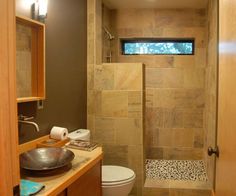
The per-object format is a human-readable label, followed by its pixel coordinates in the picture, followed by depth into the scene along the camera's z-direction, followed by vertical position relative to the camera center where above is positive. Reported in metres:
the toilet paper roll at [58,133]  2.25 -0.42
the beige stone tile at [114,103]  3.07 -0.21
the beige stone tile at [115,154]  3.13 -0.84
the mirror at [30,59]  1.92 +0.21
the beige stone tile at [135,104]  3.03 -0.21
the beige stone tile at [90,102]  3.19 -0.20
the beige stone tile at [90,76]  3.18 +0.12
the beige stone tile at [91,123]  3.20 -0.46
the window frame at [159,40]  3.97 +0.71
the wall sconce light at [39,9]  2.06 +0.61
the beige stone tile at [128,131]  3.06 -0.54
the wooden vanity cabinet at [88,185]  1.54 -0.65
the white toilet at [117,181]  2.35 -0.88
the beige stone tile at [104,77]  3.10 +0.11
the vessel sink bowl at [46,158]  1.60 -0.49
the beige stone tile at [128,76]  3.02 +0.12
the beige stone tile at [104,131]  3.14 -0.55
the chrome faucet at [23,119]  1.88 -0.25
